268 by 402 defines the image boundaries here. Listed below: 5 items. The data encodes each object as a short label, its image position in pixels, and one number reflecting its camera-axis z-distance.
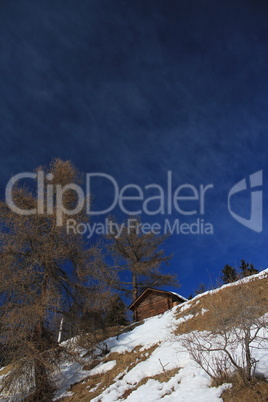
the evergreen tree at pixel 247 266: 24.33
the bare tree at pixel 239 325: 5.42
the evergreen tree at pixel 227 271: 26.18
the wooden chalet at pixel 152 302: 22.25
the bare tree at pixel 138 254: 25.56
